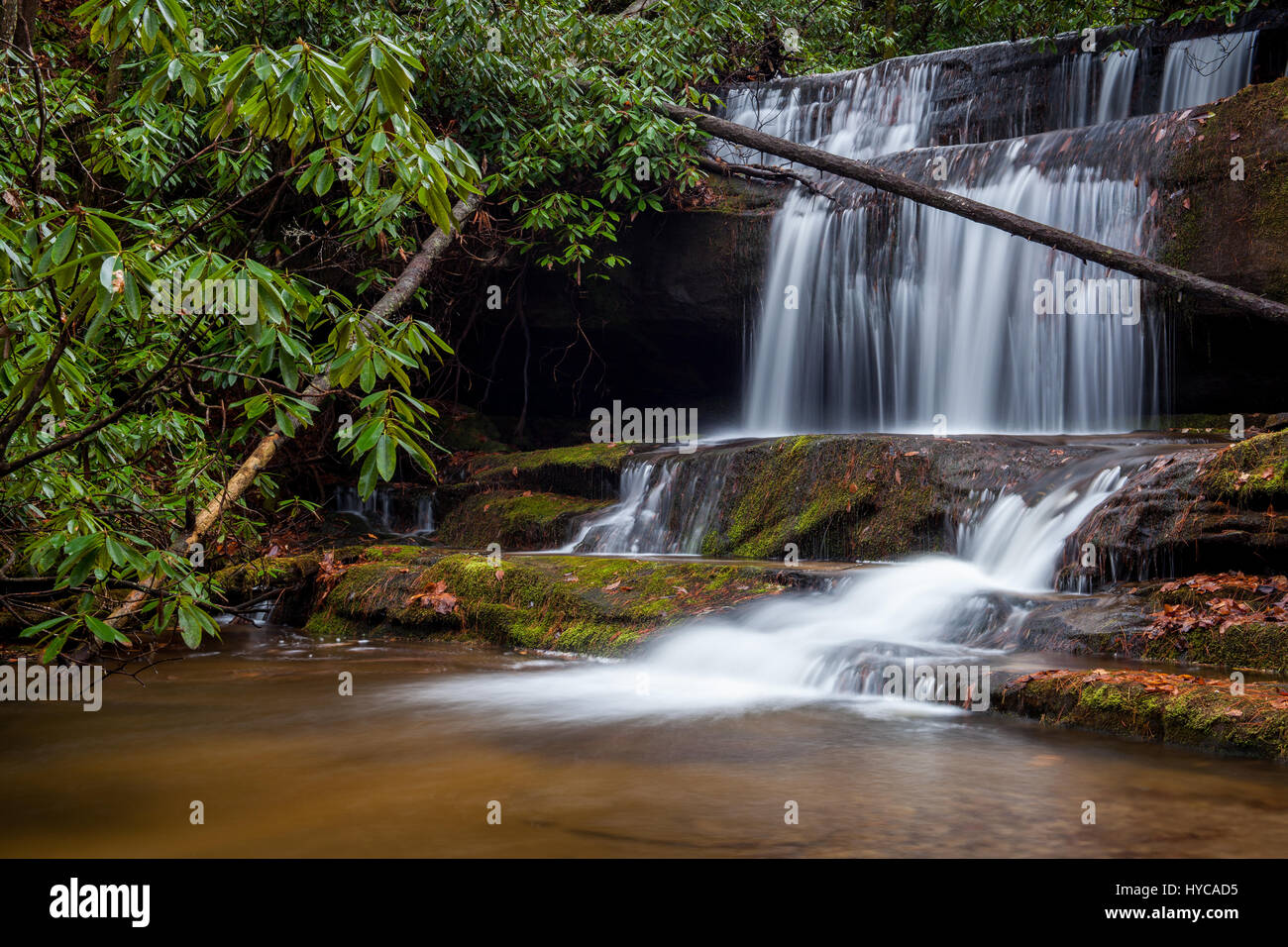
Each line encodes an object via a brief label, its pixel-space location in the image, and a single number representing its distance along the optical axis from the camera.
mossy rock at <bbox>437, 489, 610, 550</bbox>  10.08
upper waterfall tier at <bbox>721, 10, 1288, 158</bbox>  10.83
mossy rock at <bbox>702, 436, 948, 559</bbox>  7.75
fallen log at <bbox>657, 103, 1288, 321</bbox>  8.27
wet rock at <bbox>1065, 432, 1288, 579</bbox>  5.72
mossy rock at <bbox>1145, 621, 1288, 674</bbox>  5.03
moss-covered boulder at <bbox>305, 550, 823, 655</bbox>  6.88
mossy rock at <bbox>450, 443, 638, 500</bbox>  10.42
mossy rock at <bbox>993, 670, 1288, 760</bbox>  4.02
